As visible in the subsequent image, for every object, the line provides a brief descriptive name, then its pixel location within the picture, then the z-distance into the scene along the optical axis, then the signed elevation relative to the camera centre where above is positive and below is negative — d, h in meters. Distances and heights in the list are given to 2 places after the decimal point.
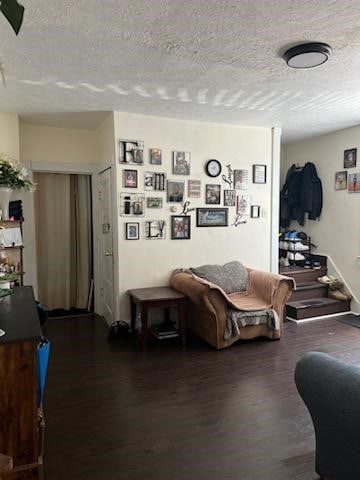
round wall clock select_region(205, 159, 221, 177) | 4.38 +0.58
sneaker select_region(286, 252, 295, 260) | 5.45 -0.63
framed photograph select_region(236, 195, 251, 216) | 4.60 +0.12
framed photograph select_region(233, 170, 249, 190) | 4.55 +0.45
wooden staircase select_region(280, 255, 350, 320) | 4.69 -1.16
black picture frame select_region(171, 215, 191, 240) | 4.27 -0.14
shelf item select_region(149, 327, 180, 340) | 3.82 -1.26
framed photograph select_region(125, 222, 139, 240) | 4.04 -0.17
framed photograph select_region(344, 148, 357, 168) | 4.83 +0.76
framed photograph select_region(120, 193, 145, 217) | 4.01 +0.13
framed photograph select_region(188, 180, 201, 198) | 4.32 +0.32
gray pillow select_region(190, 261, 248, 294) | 4.15 -0.70
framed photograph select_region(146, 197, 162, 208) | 4.13 +0.15
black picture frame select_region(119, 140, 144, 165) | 3.95 +0.71
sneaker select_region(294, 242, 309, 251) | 5.48 -0.49
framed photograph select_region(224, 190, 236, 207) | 4.52 +0.21
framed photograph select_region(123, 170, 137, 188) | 3.99 +0.41
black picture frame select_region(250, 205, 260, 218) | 4.68 +0.05
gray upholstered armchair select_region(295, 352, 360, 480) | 1.48 -0.84
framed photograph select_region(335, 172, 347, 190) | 4.99 +0.47
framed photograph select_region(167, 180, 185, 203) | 4.22 +0.28
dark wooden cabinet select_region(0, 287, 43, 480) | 1.69 -0.88
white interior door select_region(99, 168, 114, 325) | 4.24 -0.43
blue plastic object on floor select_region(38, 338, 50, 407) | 1.93 -0.81
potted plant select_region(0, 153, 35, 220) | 3.29 +0.34
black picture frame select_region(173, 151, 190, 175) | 4.22 +0.61
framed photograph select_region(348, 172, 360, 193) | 4.80 +0.42
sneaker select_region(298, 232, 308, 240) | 5.62 -0.33
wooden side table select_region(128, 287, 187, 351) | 3.62 -0.88
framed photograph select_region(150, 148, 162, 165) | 4.11 +0.68
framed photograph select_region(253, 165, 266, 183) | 4.65 +0.53
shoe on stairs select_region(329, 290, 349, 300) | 4.95 -1.12
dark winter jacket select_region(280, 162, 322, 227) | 5.36 +0.29
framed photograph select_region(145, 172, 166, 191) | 4.11 +0.40
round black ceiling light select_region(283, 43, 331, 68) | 2.34 +1.06
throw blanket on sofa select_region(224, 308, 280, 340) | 3.62 -1.09
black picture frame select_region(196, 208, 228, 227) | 4.40 -0.03
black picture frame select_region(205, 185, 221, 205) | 4.41 +0.26
